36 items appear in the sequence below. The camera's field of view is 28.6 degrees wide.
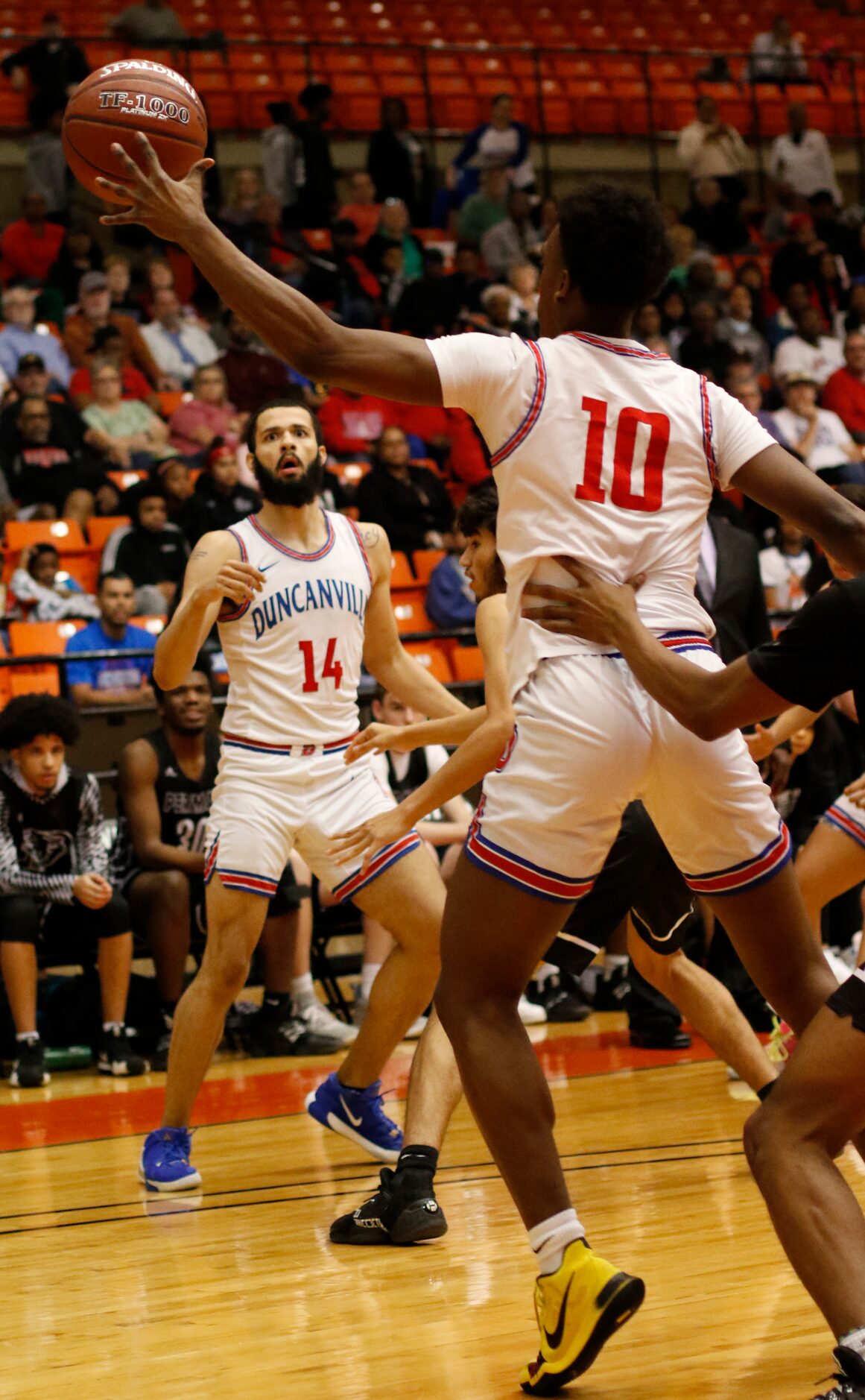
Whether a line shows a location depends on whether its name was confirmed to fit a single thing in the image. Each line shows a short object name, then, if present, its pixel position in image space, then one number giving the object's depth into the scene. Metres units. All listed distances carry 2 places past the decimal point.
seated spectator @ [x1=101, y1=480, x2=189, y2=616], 10.45
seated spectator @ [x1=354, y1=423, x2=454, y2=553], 11.76
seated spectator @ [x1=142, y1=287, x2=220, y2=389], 13.24
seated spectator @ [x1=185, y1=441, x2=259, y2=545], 10.85
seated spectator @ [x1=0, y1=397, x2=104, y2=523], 11.20
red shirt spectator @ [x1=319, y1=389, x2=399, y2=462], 12.98
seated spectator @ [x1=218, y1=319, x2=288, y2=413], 12.91
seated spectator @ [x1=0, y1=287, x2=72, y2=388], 12.37
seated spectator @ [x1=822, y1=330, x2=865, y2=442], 14.85
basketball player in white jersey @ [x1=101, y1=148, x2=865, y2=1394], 3.13
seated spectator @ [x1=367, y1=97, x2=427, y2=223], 15.89
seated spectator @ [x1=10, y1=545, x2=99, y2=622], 10.01
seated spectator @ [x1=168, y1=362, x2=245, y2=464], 12.22
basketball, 3.55
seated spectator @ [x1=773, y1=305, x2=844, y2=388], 15.41
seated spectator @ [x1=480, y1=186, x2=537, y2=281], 15.49
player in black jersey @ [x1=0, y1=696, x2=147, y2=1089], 7.39
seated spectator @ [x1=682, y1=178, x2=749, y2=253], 17.23
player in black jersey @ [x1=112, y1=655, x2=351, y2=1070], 7.73
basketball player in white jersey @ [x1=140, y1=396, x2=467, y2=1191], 5.04
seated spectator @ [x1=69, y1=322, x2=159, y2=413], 12.51
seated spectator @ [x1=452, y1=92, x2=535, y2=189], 16.41
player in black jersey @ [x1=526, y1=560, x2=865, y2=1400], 2.79
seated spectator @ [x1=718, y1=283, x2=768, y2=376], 15.37
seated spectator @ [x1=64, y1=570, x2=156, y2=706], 9.20
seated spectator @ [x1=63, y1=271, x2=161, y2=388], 12.93
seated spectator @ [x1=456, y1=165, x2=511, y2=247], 15.81
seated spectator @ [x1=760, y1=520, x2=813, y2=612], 11.73
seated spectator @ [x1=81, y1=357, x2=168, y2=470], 11.98
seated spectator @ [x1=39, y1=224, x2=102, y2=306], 13.68
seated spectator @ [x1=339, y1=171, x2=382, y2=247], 15.72
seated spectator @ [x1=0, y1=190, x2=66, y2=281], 13.79
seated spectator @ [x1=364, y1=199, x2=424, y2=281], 14.87
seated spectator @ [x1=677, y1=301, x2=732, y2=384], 14.39
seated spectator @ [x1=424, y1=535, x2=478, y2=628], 11.16
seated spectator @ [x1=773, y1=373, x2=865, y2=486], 13.75
